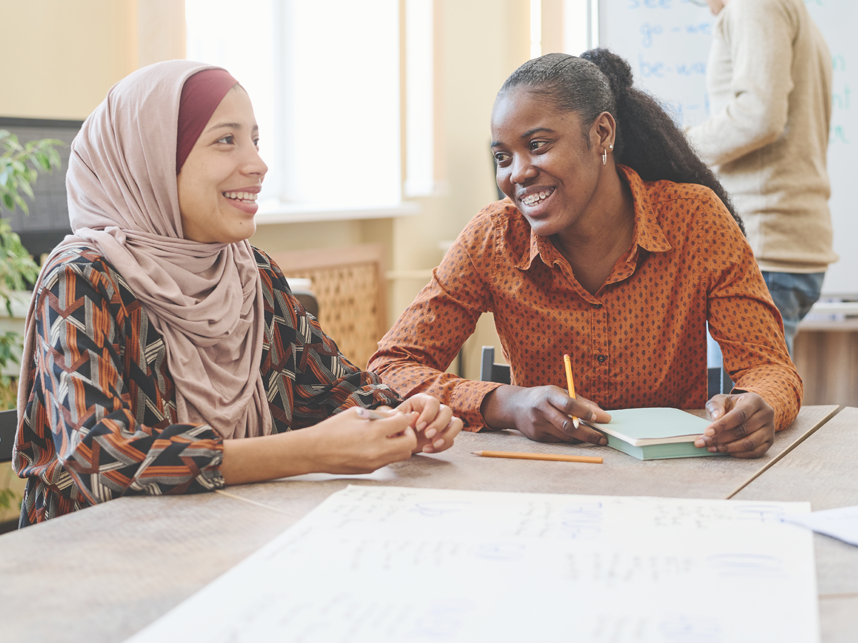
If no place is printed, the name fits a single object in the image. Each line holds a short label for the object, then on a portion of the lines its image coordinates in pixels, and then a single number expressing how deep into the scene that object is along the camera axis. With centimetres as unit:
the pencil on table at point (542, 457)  113
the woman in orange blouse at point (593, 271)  147
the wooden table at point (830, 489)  68
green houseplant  193
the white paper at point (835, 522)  83
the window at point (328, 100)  367
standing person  239
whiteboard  319
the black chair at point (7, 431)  122
